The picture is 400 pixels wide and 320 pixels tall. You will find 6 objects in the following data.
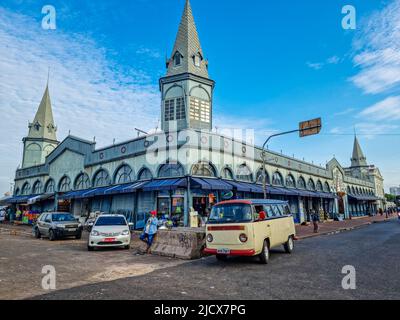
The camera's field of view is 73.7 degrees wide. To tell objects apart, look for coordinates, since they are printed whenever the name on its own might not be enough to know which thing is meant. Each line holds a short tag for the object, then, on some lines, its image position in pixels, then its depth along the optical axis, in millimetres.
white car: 12523
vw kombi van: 8617
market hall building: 20297
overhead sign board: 14457
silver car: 16670
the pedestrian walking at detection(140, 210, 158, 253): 12023
